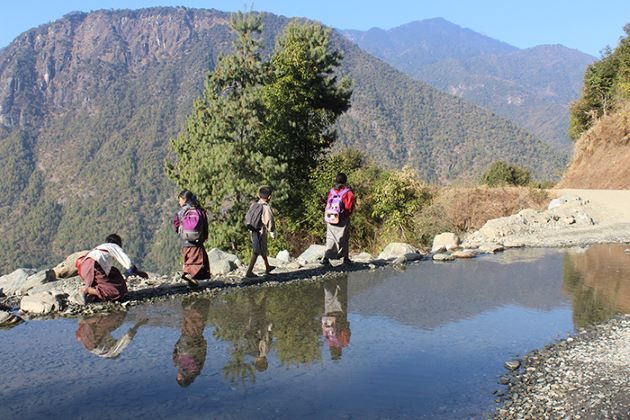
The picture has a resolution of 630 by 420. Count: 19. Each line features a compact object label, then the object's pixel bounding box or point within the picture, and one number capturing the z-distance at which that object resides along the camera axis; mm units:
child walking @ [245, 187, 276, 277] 10805
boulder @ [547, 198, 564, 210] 21406
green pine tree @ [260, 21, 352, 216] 22469
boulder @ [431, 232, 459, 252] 15435
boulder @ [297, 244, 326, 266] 13164
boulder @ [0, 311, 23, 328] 7699
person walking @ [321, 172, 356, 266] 11781
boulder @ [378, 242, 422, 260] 13805
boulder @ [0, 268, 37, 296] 10273
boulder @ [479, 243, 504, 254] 14556
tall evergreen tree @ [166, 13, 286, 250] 20109
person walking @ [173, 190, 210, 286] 9961
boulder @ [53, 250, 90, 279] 11539
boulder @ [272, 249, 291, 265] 12959
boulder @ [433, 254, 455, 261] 13293
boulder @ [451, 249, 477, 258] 13648
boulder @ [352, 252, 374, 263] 13316
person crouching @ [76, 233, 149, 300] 8586
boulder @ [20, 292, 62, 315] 8227
